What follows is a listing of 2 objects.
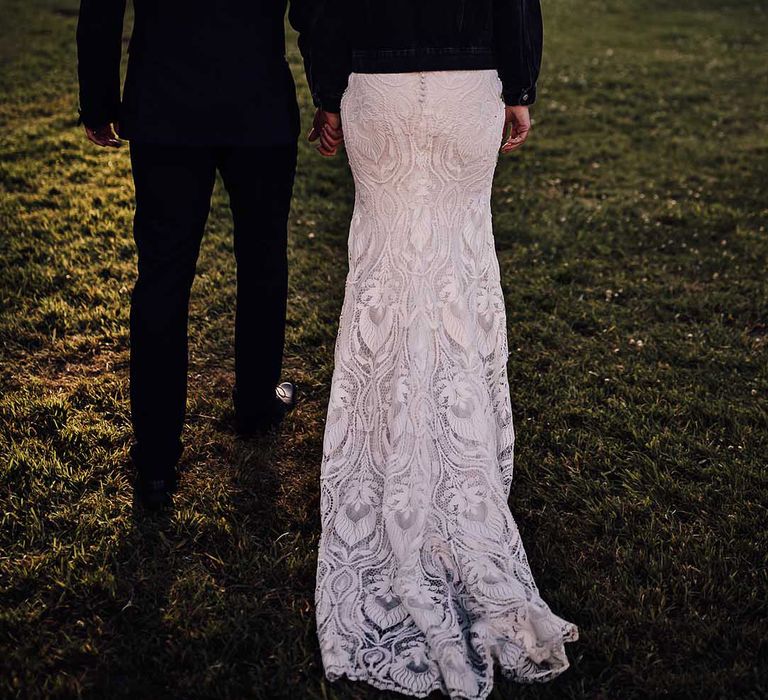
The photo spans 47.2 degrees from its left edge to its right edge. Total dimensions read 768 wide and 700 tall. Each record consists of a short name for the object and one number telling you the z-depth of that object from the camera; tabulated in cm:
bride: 262
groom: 282
